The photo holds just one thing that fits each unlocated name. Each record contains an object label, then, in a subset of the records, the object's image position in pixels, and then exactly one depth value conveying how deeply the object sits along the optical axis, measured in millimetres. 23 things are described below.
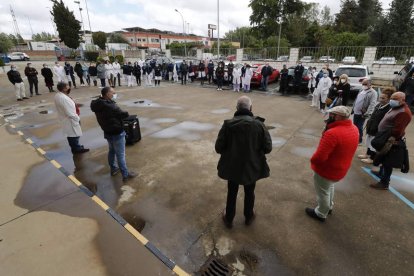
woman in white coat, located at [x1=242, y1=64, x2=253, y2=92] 13820
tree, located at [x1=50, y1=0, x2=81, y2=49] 44656
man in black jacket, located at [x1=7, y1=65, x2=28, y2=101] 11070
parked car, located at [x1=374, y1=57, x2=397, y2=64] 15148
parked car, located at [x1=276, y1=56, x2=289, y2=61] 20214
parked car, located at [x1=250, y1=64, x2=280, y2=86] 14586
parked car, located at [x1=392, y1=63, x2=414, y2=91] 8719
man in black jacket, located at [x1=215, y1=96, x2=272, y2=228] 2625
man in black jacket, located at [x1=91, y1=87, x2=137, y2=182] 3891
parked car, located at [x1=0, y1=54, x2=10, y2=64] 36469
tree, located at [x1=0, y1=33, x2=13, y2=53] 46875
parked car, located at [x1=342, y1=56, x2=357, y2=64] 16531
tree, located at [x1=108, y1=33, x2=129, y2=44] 74125
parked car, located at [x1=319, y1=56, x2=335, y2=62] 17562
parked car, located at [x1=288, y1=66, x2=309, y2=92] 13023
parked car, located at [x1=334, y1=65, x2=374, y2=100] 10758
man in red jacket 2779
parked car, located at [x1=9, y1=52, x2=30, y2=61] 39603
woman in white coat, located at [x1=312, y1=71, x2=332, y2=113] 9297
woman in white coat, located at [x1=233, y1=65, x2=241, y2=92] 14078
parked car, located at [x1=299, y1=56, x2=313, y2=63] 18062
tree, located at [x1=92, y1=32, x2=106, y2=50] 56156
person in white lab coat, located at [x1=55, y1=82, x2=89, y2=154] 4926
